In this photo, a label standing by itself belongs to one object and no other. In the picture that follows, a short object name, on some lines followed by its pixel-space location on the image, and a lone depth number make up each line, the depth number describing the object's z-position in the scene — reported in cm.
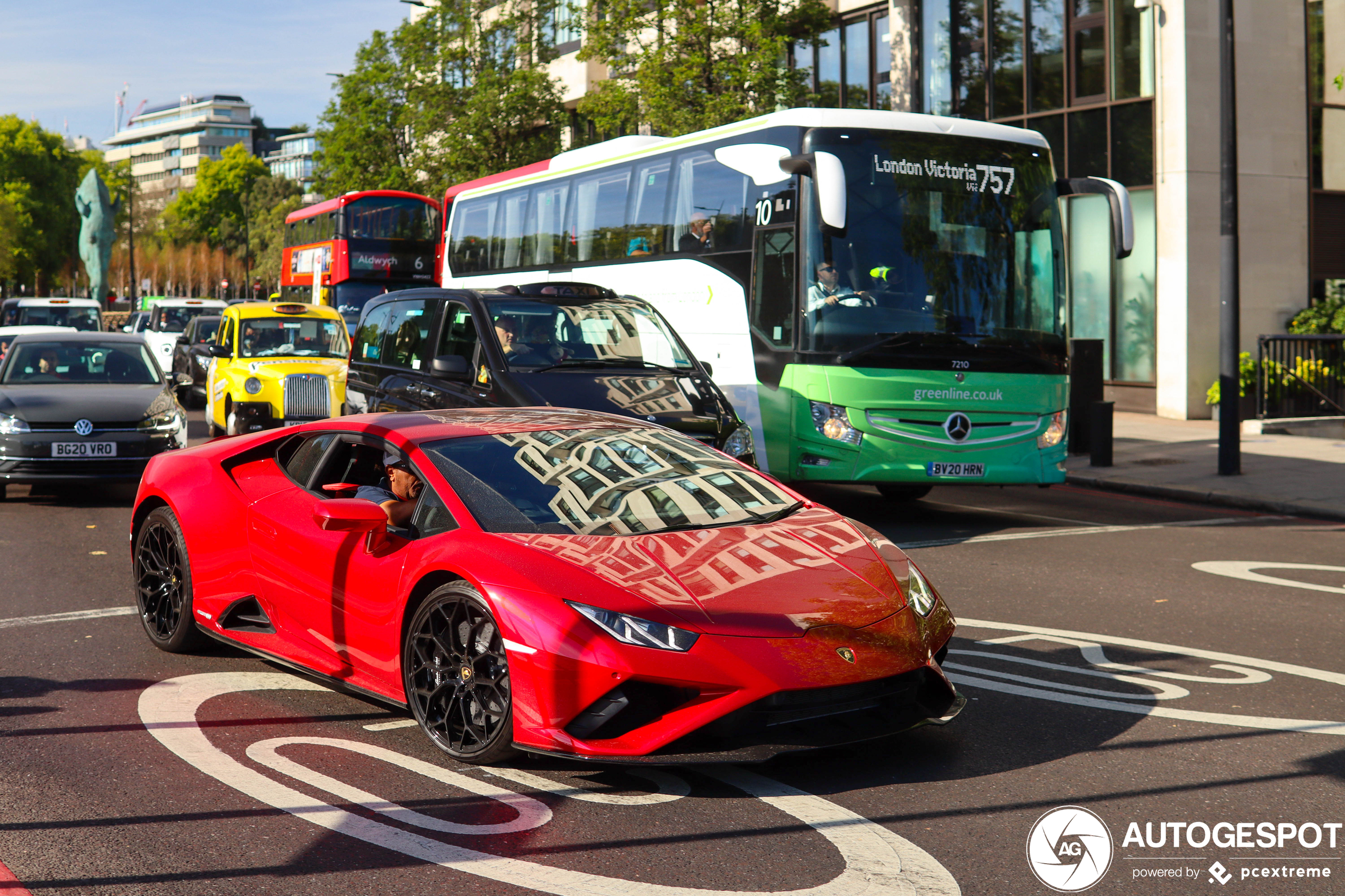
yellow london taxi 1692
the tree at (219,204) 11812
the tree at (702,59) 2303
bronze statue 9112
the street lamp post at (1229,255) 1468
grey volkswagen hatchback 1193
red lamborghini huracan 442
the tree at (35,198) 8712
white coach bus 1113
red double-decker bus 3266
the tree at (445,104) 3656
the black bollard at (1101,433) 1627
